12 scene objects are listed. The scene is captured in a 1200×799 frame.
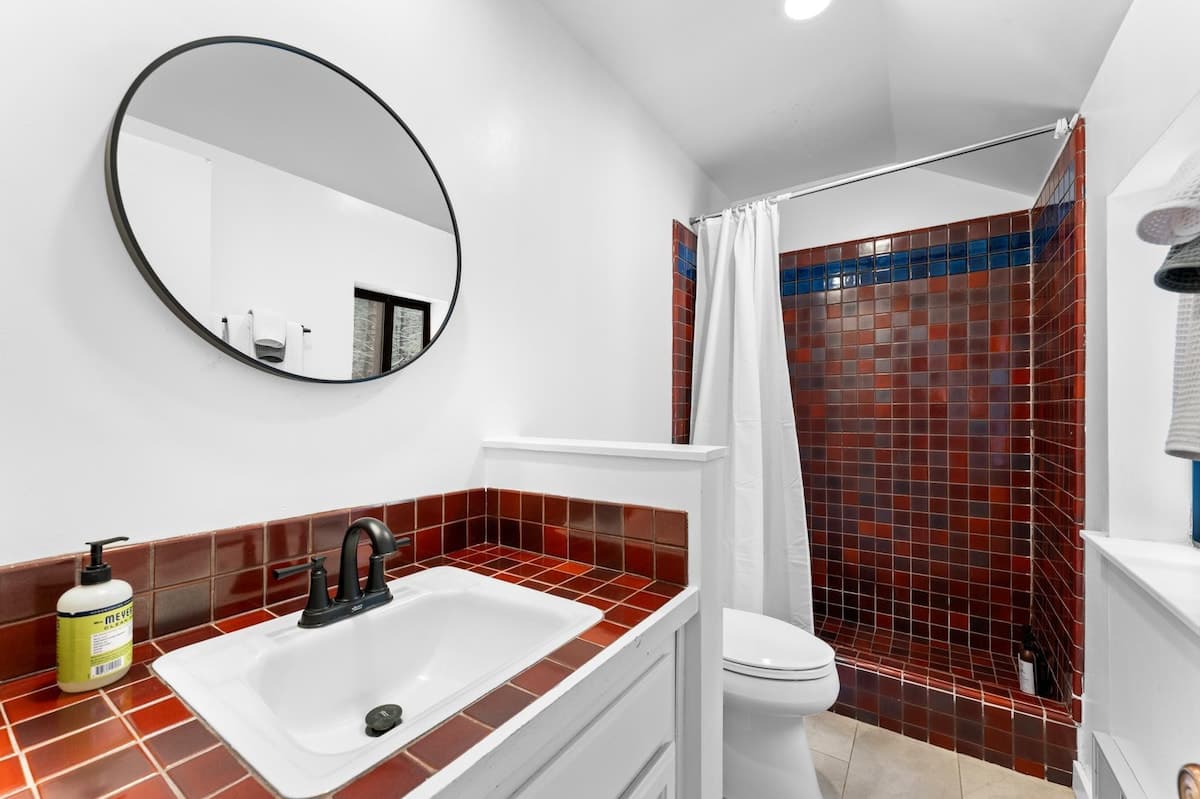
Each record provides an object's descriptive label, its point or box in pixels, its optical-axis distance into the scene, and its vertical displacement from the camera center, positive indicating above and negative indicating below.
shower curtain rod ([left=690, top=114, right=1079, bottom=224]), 1.62 +0.93
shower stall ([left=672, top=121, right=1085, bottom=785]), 1.74 -0.22
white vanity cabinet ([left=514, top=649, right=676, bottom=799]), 0.69 -0.53
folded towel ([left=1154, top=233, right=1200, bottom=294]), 0.80 +0.23
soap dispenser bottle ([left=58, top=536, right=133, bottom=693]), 0.65 -0.31
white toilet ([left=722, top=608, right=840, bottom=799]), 1.40 -0.87
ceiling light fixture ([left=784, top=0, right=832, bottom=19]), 1.57 +1.25
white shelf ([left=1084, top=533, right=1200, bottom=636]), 0.97 -0.35
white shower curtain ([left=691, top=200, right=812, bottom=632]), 2.11 -0.06
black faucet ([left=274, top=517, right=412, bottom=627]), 0.83 -0.32
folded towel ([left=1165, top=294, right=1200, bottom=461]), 0.80 +0.04
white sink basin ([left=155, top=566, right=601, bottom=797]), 0.55 -0.39
